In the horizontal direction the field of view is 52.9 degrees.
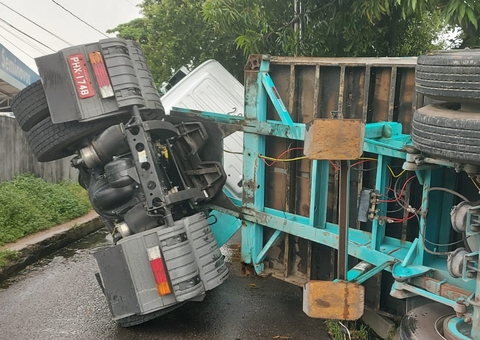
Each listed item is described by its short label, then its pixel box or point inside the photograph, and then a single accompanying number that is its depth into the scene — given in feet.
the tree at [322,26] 20.01
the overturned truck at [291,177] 7.86
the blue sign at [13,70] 35.44
